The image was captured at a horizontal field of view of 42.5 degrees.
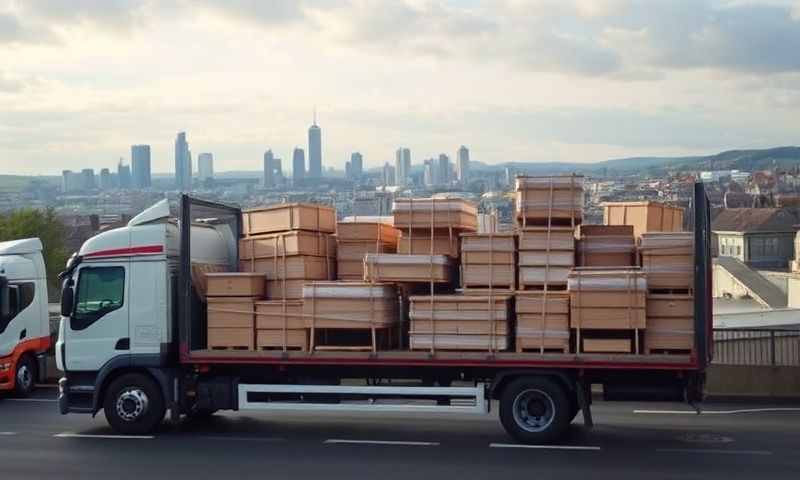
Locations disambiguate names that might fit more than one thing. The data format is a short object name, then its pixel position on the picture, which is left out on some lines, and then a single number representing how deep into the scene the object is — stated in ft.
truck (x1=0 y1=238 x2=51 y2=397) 66.28
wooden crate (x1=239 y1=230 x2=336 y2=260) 49.03
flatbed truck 44.62
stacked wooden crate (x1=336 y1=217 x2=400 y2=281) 50.08
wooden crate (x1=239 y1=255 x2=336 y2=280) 48.88
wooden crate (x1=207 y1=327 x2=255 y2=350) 47.98
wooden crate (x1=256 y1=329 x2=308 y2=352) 47.39
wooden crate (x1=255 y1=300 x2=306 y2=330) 47.47
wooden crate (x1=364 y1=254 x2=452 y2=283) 47.47
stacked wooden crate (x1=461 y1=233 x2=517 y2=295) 46.68
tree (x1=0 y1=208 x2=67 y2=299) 154.71
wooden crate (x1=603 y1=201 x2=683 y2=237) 49.65
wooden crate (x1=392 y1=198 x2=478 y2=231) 48.34
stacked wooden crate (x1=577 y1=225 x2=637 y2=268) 47.52
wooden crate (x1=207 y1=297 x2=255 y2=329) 47.93
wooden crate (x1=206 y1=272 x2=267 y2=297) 48.39
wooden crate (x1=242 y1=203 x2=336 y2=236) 49.55
